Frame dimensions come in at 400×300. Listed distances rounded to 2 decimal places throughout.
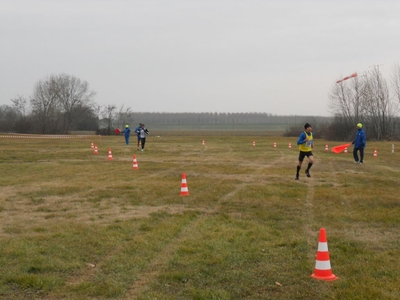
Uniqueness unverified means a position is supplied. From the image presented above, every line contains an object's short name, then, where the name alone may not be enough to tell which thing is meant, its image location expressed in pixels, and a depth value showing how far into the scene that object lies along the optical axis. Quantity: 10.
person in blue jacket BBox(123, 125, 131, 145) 38.98
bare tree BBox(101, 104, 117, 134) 73.79
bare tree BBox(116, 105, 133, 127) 78.94
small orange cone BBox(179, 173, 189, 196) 12.77
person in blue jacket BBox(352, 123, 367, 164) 22.62
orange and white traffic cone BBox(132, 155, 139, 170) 19.86
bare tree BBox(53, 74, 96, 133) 86.57
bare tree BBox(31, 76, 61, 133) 76.50
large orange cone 5.93
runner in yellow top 16.20
